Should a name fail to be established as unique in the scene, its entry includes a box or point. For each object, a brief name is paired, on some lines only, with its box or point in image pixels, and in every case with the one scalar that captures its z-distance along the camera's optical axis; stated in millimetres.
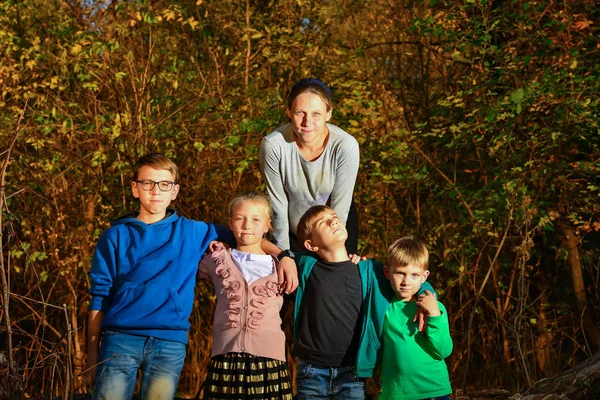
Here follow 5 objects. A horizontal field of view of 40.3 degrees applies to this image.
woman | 3697
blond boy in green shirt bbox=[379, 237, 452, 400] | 3266
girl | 3229
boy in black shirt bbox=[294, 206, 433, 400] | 3326
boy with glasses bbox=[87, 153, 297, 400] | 3271
